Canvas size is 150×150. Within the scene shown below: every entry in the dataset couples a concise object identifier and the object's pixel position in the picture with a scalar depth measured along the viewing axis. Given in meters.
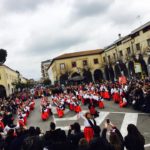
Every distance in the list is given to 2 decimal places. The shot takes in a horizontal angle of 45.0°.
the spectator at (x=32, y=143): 4.37
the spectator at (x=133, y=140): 3.99
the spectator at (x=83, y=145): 3.79
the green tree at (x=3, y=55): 37.35
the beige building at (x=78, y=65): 35.46
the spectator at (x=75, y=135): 4.70
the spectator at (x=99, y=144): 3.73
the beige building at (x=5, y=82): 32.51
